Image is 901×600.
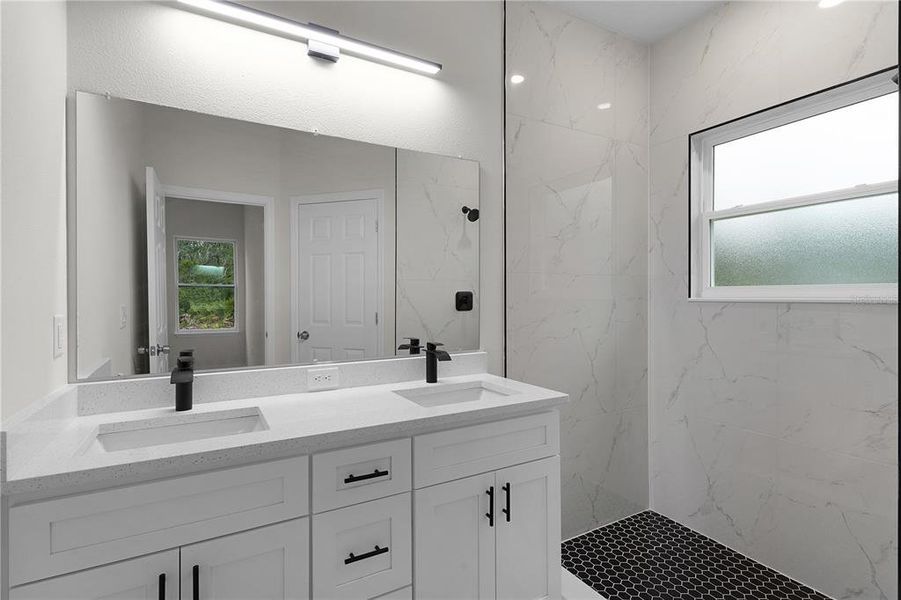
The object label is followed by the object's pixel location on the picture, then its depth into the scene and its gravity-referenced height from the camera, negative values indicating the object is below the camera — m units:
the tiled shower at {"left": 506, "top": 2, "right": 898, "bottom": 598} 1.87 -0.15
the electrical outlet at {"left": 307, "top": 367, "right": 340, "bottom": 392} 1.76 -0.31
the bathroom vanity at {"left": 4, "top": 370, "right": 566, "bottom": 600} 0.99 -0.52
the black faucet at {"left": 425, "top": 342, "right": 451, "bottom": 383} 1.94 -0.27
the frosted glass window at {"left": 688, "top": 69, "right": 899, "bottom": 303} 1.86 +0.44
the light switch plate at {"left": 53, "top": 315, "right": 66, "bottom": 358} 1.31 -0.10
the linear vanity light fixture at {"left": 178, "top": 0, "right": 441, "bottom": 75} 1.62 +1.00
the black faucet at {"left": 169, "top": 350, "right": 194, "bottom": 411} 1.44 -0.26
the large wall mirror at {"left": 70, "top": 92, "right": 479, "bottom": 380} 1.48 +0.21
